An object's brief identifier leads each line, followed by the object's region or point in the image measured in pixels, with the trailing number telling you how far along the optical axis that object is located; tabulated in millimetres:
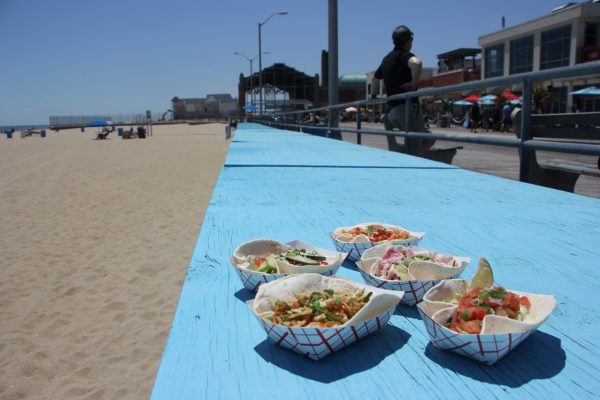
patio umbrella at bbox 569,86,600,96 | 23500
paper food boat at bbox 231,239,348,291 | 1502
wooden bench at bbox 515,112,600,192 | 4340
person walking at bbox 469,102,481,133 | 35531
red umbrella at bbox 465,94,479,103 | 39566
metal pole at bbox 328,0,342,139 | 11539
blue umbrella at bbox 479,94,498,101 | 40100
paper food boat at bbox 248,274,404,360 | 1124
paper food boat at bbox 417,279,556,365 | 1079
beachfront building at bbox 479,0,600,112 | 35469
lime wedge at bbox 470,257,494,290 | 1352
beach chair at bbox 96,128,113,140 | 46172
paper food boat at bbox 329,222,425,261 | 1779
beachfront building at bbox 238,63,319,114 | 79250
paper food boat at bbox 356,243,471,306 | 1386
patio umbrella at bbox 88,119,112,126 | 99312
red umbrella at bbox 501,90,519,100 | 34344
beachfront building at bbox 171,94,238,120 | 116500
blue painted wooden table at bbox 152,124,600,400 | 1059
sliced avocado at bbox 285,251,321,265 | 1559
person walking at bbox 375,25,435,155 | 6812
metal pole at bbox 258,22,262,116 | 41053
